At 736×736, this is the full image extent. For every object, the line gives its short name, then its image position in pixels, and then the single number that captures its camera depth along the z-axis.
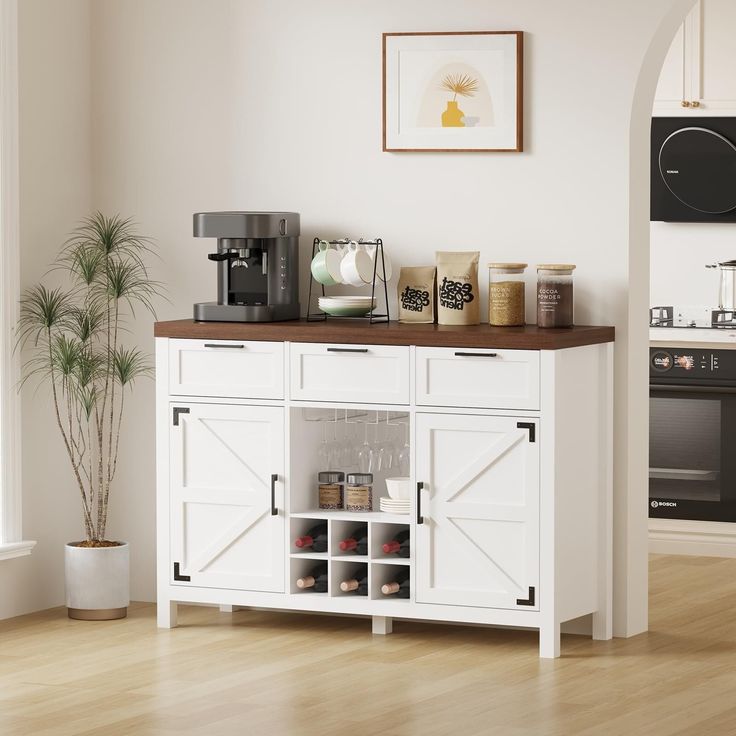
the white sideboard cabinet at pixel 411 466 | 7.02
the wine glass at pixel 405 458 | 7.71
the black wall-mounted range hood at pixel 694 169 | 10.10
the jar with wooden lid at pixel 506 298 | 7.34
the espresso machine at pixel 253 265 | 7.55
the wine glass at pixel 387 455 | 7.76
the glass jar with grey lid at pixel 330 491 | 7.57
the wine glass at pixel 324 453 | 7.68
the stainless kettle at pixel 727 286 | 10.14
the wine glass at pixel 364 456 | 7.78
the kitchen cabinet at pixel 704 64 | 9.96
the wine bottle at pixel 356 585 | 7.42
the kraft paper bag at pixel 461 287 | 7.44
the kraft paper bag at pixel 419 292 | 7.55
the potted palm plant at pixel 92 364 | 7.93
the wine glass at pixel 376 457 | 7.76
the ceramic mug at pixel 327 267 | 7.65
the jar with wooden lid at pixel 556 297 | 7.24
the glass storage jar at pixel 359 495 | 7.54
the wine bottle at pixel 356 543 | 7.48
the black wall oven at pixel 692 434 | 9.52
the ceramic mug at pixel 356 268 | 7.56
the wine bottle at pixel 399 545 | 7.37
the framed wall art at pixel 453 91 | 7.51
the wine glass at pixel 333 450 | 7.73
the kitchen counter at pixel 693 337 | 9.46
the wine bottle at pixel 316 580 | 7.47
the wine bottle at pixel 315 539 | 7.49
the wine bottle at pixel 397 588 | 7.34
